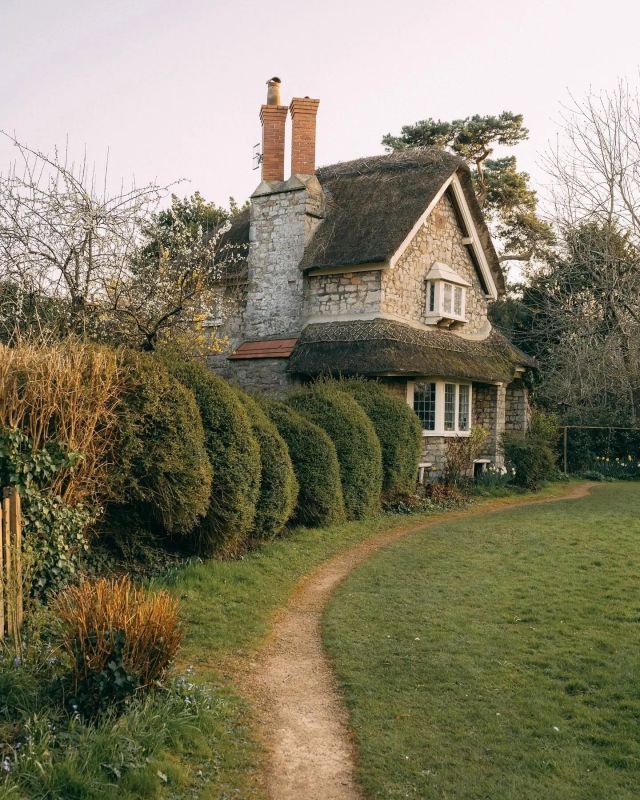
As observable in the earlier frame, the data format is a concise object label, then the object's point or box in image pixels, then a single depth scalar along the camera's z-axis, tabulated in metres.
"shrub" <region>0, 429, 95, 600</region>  6.85
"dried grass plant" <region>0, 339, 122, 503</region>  7.14
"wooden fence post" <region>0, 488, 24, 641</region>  5.81
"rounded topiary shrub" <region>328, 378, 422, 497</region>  14.98
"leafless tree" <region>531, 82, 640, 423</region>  18.28
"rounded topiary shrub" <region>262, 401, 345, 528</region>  12.16
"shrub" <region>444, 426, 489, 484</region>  18.23
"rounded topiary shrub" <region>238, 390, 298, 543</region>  10.58
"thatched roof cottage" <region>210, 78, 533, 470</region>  18.23
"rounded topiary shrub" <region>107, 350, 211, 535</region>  8.23
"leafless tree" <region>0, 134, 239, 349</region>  11.16
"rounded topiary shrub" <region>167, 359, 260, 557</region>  9.61
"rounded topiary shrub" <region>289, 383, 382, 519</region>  13.53
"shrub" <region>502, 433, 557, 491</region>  19.69
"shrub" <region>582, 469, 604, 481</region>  23.48
